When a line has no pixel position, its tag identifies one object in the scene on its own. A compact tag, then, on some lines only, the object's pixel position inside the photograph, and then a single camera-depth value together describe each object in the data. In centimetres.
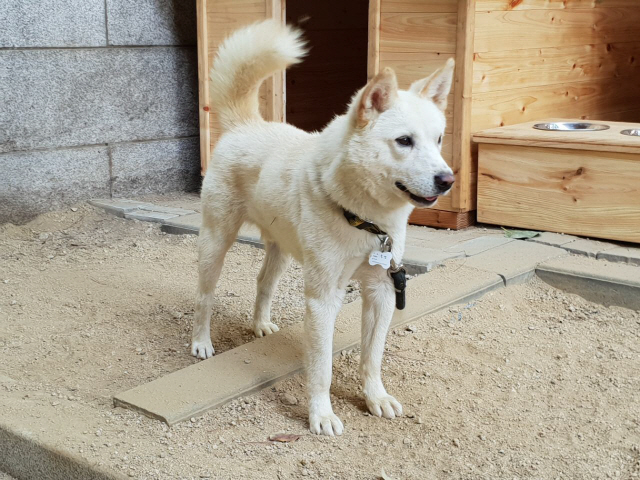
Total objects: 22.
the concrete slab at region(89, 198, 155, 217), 555
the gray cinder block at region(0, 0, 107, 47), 518
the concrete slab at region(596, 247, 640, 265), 420
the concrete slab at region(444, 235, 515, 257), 443
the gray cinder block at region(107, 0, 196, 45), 573
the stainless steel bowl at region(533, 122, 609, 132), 500
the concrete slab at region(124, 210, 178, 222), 538
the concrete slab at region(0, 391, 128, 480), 246
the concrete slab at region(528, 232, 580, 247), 452
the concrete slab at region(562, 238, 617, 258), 433
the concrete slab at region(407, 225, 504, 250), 464
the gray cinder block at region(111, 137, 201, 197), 596
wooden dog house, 475
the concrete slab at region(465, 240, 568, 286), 408
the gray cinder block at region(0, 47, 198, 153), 530
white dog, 250
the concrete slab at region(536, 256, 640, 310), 386
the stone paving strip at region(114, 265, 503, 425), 278
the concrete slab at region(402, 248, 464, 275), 419
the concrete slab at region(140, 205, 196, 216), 556
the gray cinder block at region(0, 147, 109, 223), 533
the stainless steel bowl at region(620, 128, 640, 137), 472
